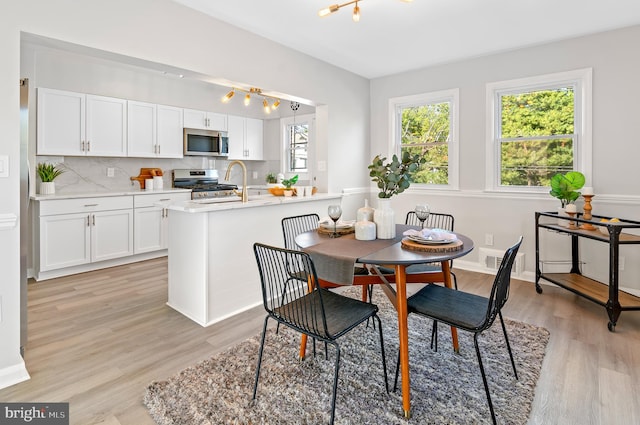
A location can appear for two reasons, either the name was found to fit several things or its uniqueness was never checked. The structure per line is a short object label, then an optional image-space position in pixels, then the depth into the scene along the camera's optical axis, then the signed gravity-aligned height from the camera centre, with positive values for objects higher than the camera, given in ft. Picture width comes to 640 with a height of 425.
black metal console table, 9.04 -1.81
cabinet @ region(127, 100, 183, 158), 16.22 +3.81
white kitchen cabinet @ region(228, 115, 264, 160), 20.73 +4.36
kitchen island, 9.52 -1.32
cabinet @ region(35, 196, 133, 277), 13.02 -0.86
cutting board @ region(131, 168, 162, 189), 17.37 +1.76
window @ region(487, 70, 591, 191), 12.14 +2.93
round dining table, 5.99 -0.88
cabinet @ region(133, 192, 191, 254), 15.64 -0.61
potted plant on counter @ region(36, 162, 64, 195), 13.82 +1.23
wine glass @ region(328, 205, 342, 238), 8.13 -0.09
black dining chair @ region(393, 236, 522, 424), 5.72 -1.79
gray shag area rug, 5.82 -3.32
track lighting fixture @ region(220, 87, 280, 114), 11.70 +4.14
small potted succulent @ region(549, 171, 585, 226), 11.46 +0.68
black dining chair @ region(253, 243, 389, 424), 5.64 -1.86
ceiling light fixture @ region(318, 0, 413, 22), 8.61 +4.96
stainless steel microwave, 18.37 +3.62
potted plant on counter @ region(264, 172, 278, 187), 21.07 +1.81
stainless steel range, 18.25 +1.41
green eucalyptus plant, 7.11 +0.74
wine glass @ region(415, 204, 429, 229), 8.24 -0.07
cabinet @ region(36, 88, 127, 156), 13.70 +3.54
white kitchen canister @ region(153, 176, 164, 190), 17.47 +1.35
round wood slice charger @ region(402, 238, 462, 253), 6.56 -0.72
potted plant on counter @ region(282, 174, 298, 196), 12.56 +0.85
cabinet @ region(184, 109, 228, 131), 18.40 +4.86
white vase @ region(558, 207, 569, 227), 11.45 -0.29
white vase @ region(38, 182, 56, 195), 13.82 +0.84
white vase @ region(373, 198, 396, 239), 7.73 -0.26
